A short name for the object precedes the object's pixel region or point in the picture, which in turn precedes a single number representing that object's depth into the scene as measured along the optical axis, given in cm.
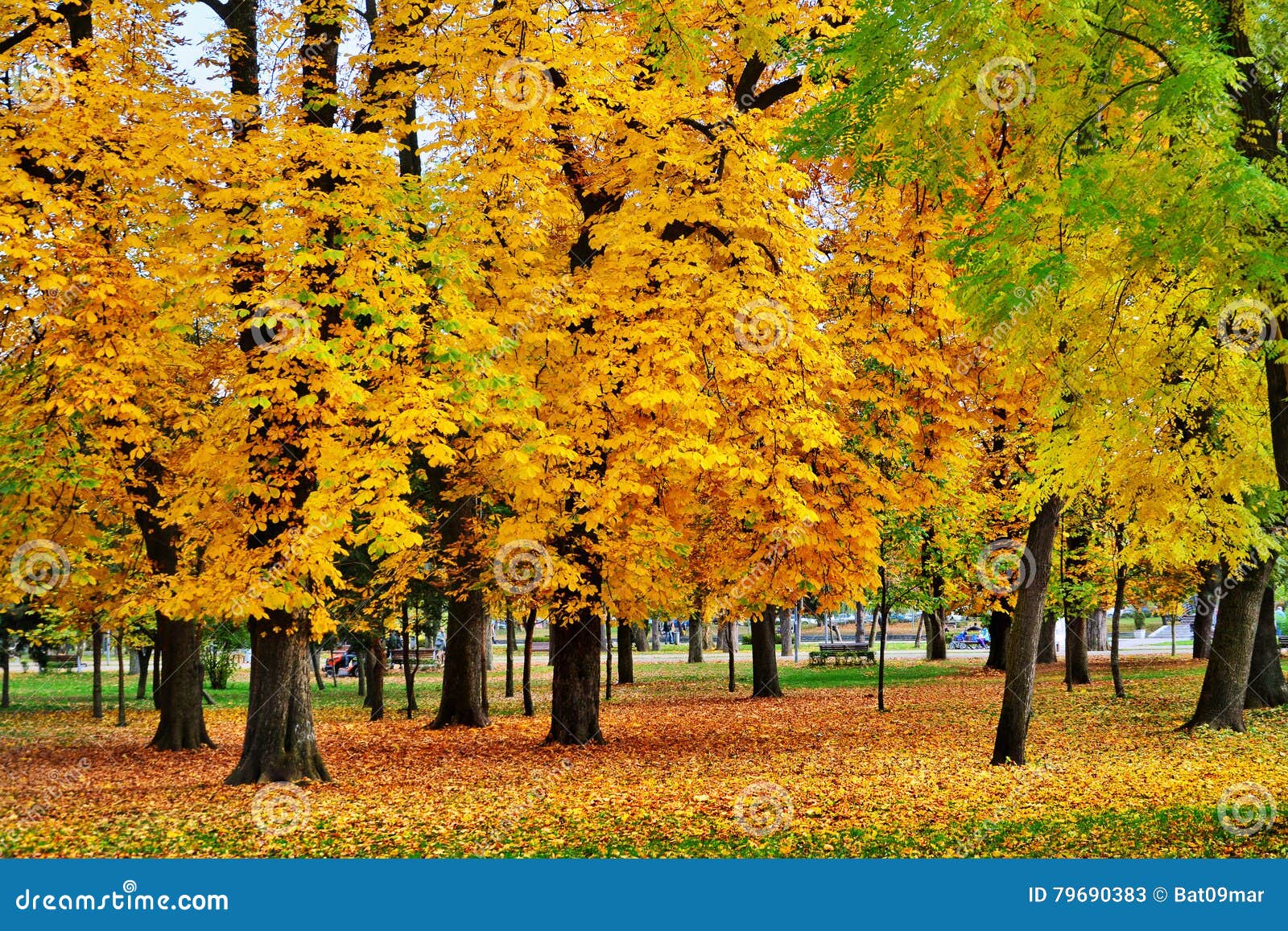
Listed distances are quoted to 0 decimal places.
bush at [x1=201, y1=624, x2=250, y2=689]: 3284
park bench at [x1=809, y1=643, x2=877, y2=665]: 4112
